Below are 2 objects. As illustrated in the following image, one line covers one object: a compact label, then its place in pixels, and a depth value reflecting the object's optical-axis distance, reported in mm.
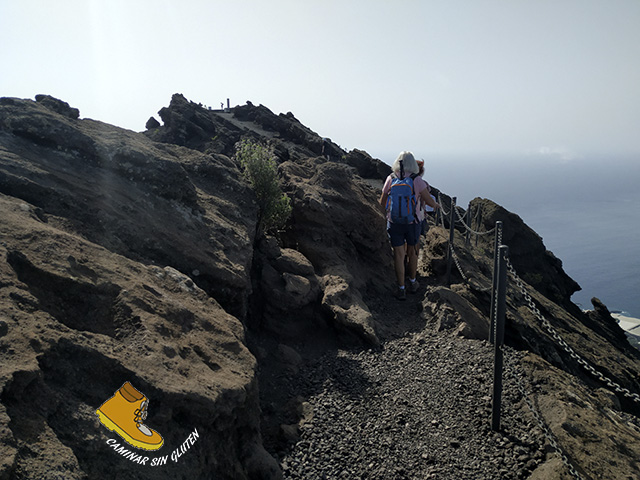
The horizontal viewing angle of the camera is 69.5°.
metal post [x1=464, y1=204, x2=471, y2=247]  13760
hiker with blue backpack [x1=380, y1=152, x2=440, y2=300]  9531
